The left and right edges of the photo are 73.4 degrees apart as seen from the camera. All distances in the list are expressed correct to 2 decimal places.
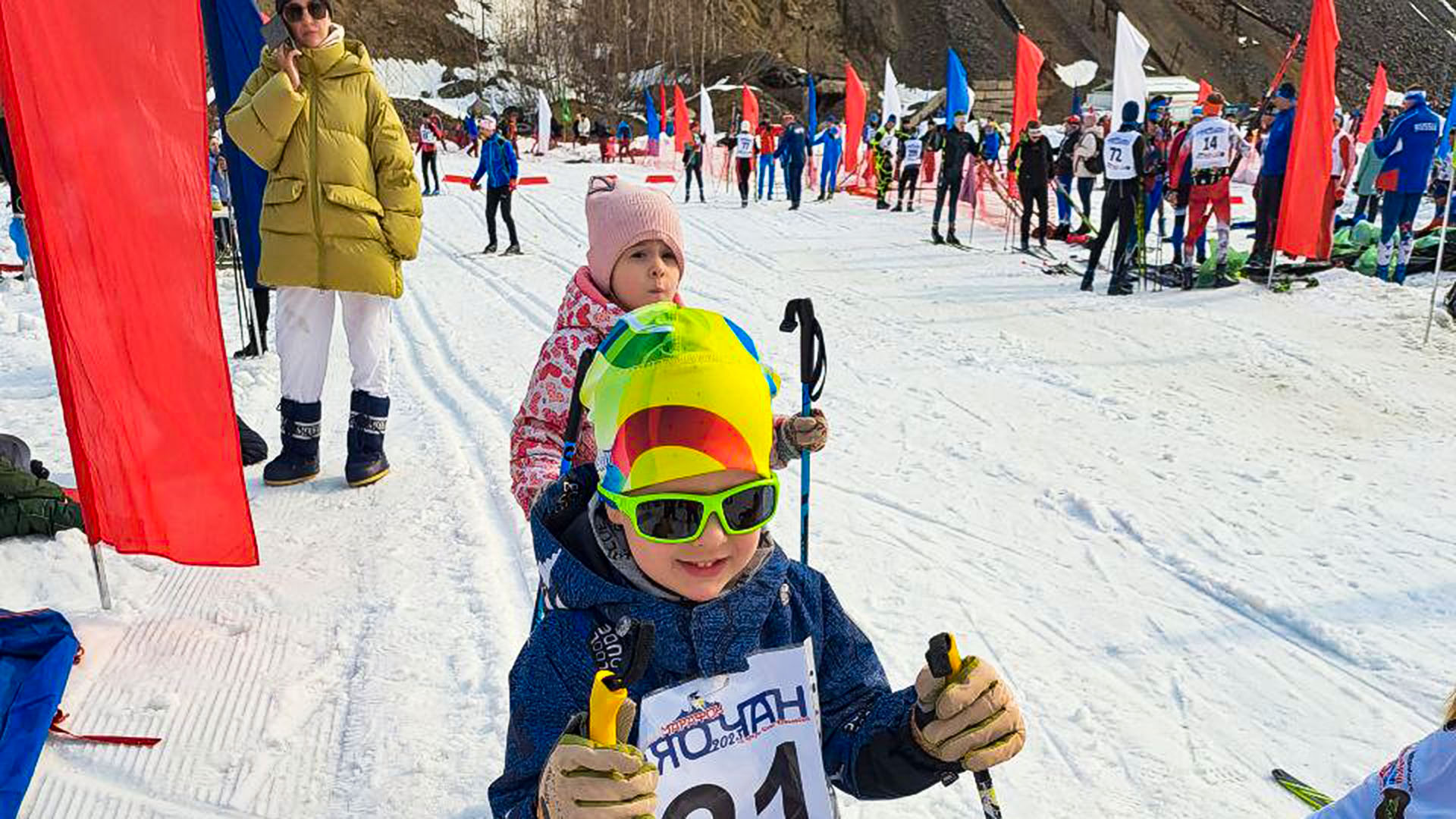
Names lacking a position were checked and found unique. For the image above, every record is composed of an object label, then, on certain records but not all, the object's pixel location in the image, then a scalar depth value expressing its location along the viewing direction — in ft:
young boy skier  4.91
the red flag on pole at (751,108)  79.87
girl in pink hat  8.36
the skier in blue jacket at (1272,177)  35.37
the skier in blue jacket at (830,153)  70.23
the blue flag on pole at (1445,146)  49.98
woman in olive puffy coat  13.62
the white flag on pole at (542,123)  107.86
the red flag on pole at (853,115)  77.71
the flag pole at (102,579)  11.05
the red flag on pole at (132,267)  9.48
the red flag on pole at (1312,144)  32.22
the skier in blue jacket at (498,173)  44.91
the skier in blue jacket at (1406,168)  35.99
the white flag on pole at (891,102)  73.41
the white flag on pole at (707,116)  80.12
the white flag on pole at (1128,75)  40.42
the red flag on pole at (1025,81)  51.49
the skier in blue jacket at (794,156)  63.31
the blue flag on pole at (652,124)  116.98
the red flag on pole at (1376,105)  63.87
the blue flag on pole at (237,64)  19.17
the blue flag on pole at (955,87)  56.65
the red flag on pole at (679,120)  95.20
